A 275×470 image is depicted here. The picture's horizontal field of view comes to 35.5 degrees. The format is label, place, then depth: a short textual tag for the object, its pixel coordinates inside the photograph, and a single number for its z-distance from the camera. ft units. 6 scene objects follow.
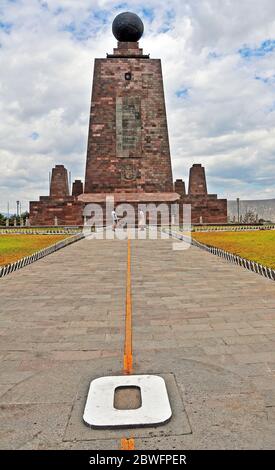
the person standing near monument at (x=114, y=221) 102.89
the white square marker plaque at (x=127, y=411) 9.65
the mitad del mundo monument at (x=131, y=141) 124.88
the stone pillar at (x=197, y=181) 153.07
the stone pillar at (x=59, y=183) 152.56
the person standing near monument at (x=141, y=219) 112.16
